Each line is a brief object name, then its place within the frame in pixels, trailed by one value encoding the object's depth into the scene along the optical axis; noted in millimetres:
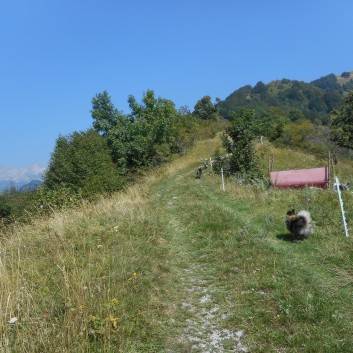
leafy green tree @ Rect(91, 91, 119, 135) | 44656
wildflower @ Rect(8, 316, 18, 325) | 3625
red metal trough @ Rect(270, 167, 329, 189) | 15273
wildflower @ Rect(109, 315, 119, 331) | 3963
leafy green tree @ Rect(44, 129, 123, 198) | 33953
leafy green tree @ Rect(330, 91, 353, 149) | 48406
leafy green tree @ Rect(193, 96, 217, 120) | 79250
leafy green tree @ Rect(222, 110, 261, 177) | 18891
